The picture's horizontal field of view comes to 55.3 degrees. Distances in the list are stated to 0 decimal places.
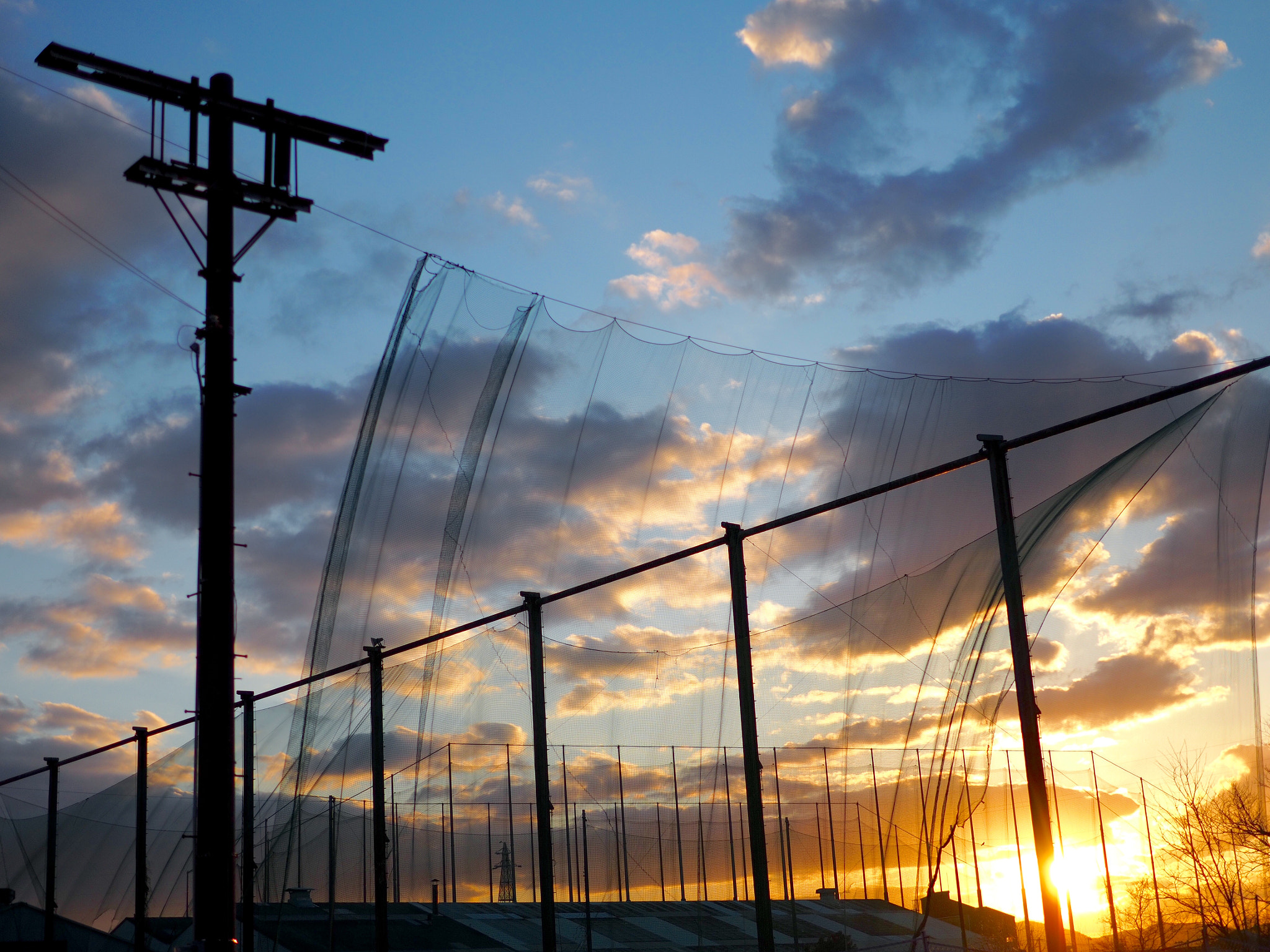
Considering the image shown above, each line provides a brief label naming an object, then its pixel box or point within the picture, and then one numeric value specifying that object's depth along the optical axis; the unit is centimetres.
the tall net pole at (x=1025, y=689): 796
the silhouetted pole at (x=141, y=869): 1850
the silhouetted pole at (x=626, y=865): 2145
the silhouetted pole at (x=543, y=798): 1201
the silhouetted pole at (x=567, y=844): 1573
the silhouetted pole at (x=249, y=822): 1540
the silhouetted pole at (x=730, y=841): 1463
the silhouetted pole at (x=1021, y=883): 1648
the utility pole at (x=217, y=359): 1117
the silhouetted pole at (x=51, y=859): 2161
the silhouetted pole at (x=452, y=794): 1608
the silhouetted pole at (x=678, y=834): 1490
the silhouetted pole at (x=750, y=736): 969
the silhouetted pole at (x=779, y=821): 1569
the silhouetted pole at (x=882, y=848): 1262
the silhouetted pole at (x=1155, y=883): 2125
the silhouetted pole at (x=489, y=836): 2611
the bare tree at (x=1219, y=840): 977
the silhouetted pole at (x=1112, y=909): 2383
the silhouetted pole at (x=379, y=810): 1372
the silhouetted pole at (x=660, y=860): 1927
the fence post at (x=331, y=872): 1648
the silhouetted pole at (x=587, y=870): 1914
